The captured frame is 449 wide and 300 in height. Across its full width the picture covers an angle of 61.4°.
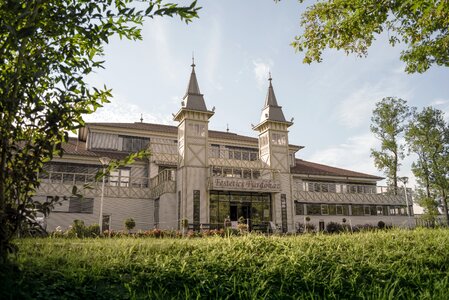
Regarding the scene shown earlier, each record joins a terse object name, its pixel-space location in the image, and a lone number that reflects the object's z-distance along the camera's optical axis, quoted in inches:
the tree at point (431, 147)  1508.4
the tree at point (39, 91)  164.1
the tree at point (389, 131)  1515.7
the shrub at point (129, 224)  866.1
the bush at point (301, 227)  1106.4
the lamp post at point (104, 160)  761.1
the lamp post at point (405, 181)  1379.9
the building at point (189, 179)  1018.7
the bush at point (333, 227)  1124.5
